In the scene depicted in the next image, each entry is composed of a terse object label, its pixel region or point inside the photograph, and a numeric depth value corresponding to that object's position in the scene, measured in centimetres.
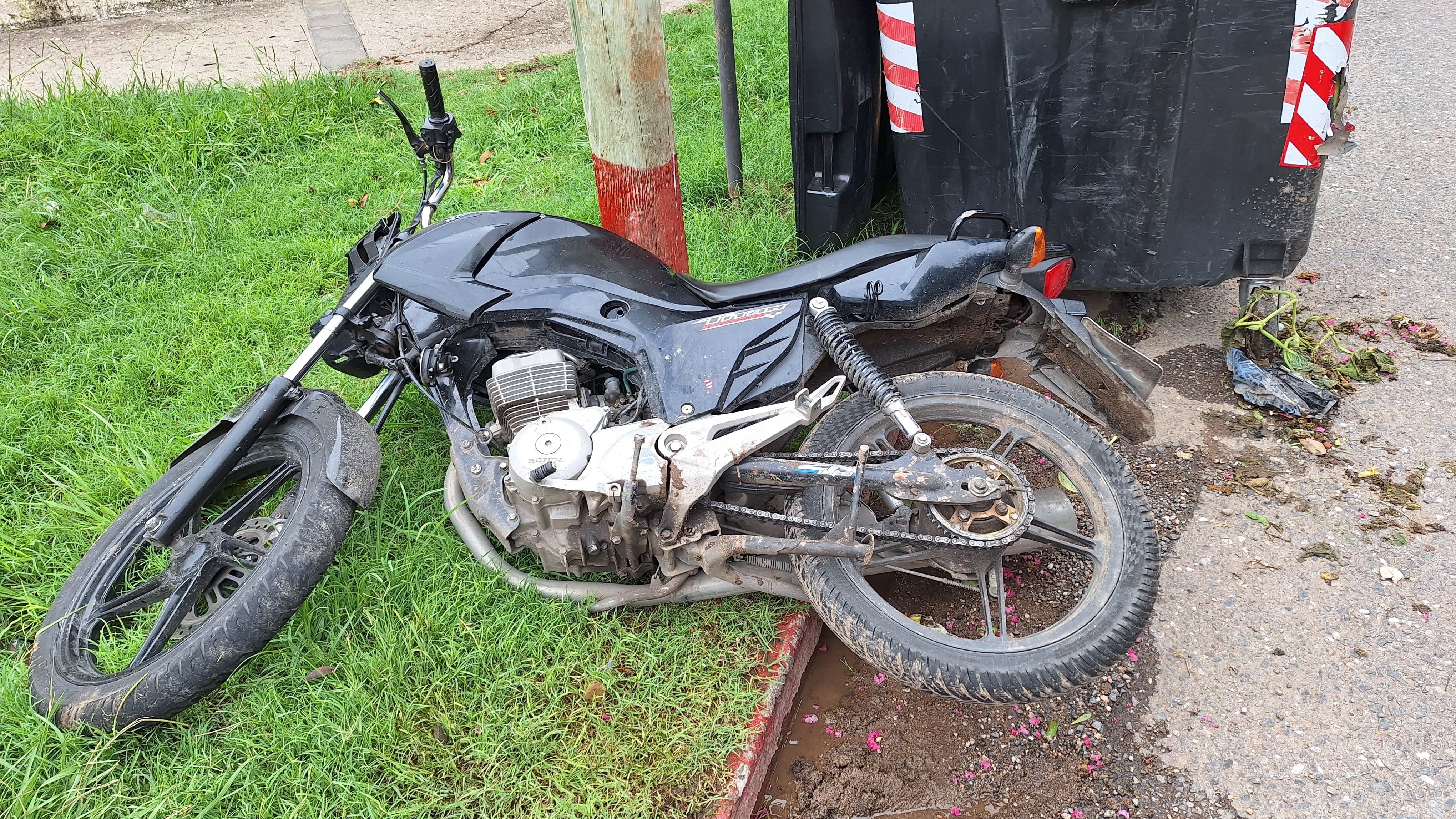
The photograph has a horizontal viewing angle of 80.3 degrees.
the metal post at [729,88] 386
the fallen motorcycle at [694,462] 209
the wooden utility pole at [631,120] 278
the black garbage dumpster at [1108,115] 274
